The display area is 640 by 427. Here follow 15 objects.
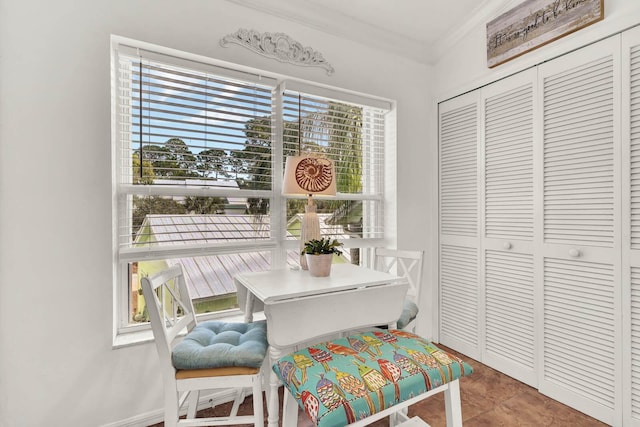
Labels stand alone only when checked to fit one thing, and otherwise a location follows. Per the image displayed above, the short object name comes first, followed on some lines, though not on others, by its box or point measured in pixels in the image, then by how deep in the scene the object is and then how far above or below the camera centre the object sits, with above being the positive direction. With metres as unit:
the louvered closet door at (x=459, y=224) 2.45 -0.09
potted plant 1.73 -0.23
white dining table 1.38 -0.43
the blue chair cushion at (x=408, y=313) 1.88 -0.61
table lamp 1.80 +0.20
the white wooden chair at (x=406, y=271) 1.94 -0.44
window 1.78 +0.29
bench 1.10 -0.62
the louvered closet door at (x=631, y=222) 1.62 -0.05
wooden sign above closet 1.78 +1.14
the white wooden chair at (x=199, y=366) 1.28 -0.62
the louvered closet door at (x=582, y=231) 1.71 -0.11
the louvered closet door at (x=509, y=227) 2.09 -0.10
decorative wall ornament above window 1.95 +1.05
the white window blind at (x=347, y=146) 2.25 +0.50
